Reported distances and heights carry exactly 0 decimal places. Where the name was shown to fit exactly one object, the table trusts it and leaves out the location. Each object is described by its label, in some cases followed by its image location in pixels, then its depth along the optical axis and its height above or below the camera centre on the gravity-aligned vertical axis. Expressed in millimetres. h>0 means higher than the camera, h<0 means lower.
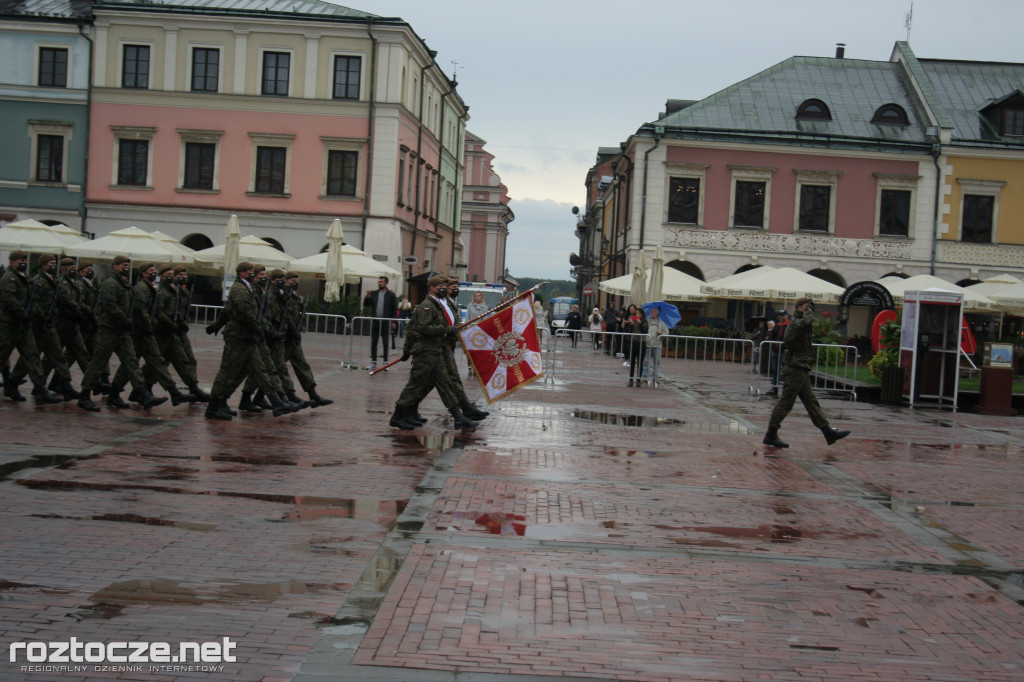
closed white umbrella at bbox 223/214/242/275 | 30562 +1750
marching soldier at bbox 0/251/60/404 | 12336 -410
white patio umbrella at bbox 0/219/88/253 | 31719 +1740
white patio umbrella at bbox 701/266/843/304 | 29453 +1468
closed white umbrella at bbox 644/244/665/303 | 27656 +1429
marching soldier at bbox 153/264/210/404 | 12930 -351
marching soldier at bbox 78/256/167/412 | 12195 -404
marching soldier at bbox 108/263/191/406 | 12398 -486
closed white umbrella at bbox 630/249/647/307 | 29094 +1296
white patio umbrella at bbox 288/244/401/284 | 33062 +1518
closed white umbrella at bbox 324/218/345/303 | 29453 +1401
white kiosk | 18406 +29
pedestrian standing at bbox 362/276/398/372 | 21250 +76
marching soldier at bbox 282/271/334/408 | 13297 -437
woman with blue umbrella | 20078 -58
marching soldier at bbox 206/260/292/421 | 12102 -526
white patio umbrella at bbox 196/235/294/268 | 33969 +1712
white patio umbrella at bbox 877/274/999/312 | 28781 +1666
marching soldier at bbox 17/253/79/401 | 12695 -408
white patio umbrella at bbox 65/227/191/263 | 31766 +1572
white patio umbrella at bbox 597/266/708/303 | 31766 +1390
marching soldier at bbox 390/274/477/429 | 11992 -549
